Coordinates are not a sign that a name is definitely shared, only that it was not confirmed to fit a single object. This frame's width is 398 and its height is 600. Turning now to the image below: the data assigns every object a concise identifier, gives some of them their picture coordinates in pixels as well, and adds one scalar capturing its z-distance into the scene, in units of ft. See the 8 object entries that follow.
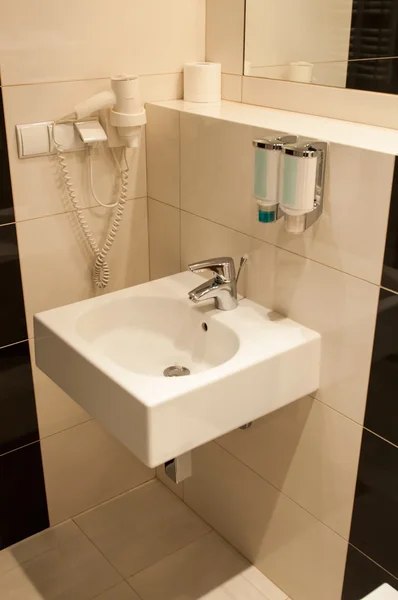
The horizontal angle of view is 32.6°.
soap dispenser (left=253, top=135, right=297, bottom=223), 4.64
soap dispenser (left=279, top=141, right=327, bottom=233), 4.44
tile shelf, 4.57
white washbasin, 4.36
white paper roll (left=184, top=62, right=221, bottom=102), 6.14
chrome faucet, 5.30
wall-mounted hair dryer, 5.64
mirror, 5.21
